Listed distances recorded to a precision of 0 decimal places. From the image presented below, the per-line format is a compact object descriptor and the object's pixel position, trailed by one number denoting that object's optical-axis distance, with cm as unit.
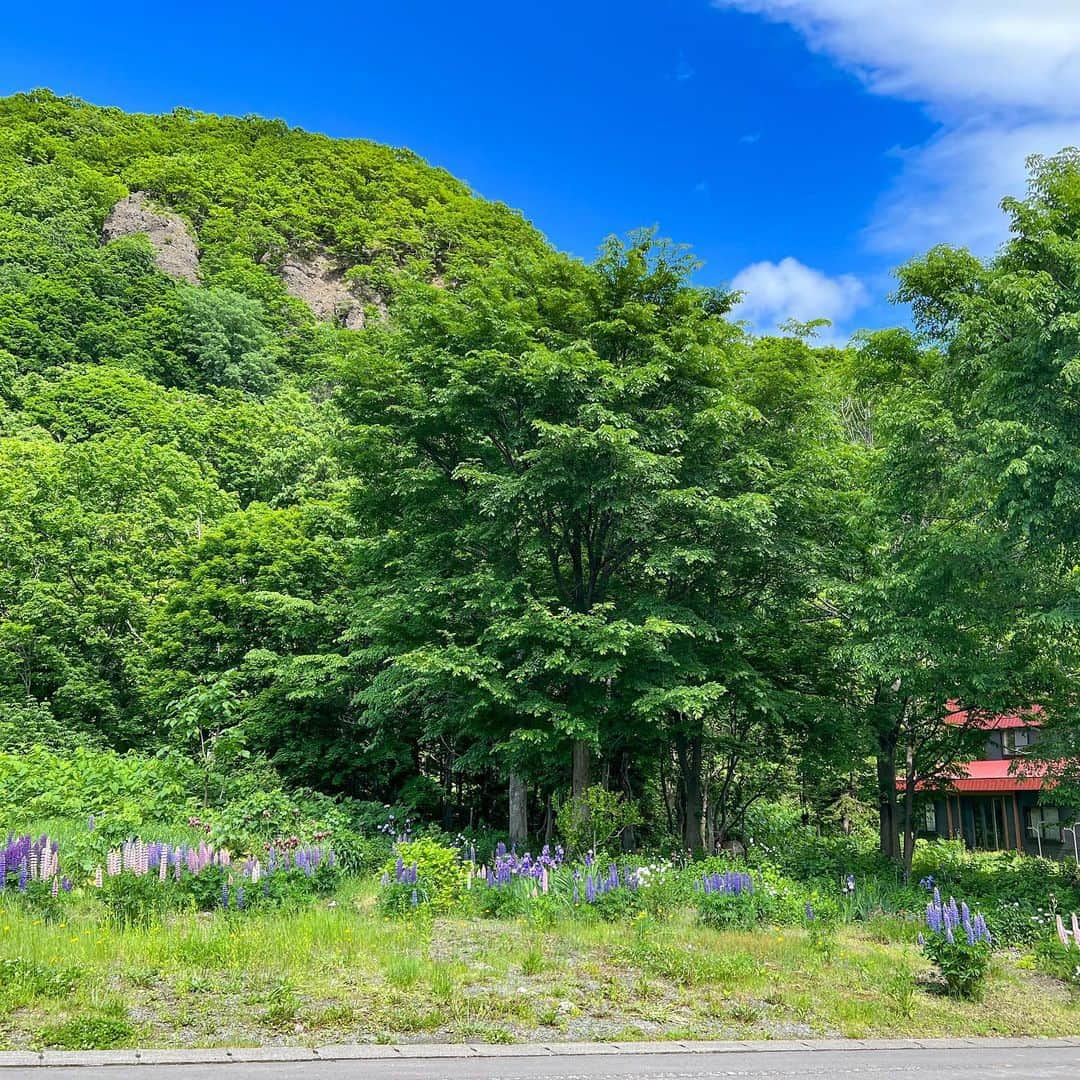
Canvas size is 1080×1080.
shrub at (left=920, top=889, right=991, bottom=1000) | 793
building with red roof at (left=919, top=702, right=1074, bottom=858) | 2764
